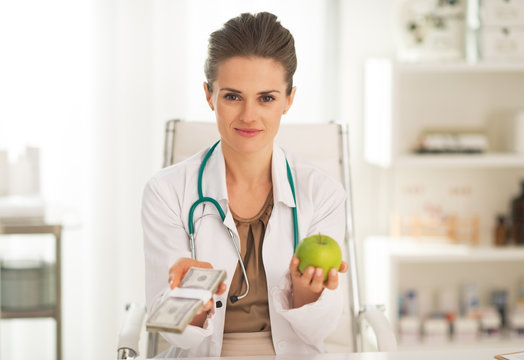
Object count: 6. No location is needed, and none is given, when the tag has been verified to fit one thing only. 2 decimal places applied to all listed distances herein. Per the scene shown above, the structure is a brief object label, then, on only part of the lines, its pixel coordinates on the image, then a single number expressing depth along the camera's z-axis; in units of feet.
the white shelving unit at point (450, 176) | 9.62
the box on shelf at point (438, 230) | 9.31
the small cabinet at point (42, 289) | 7.95
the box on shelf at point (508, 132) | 9.17
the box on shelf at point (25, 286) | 8.09
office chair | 6.32
